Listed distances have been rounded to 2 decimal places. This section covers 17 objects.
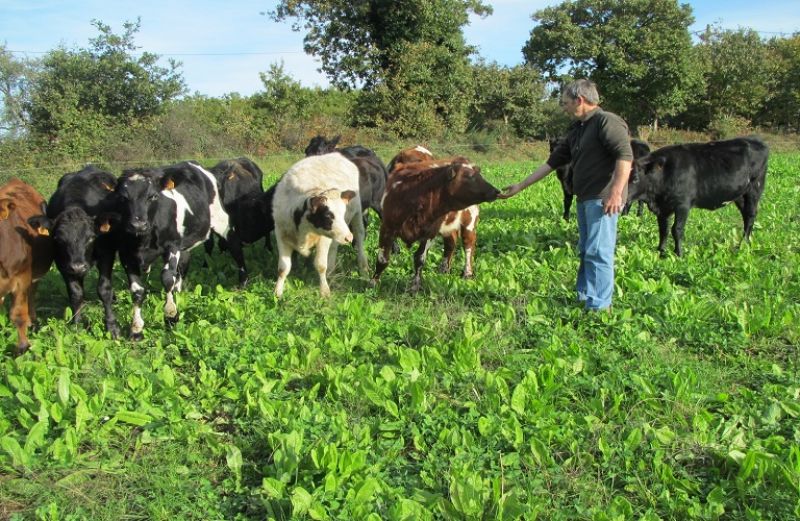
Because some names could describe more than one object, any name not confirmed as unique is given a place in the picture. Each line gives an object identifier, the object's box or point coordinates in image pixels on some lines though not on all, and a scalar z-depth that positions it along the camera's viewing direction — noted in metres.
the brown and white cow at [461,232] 7.21
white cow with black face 6.57
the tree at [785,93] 44.50
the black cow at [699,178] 7.95
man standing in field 4.93
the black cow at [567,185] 10.48
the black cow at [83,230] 5.45
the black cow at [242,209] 7.77
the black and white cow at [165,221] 5.76
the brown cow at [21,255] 5.37
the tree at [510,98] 39.25
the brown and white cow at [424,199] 6.46
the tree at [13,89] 25.86
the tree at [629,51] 40.72
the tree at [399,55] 28.95
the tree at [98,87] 24.36
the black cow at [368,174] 8.84
